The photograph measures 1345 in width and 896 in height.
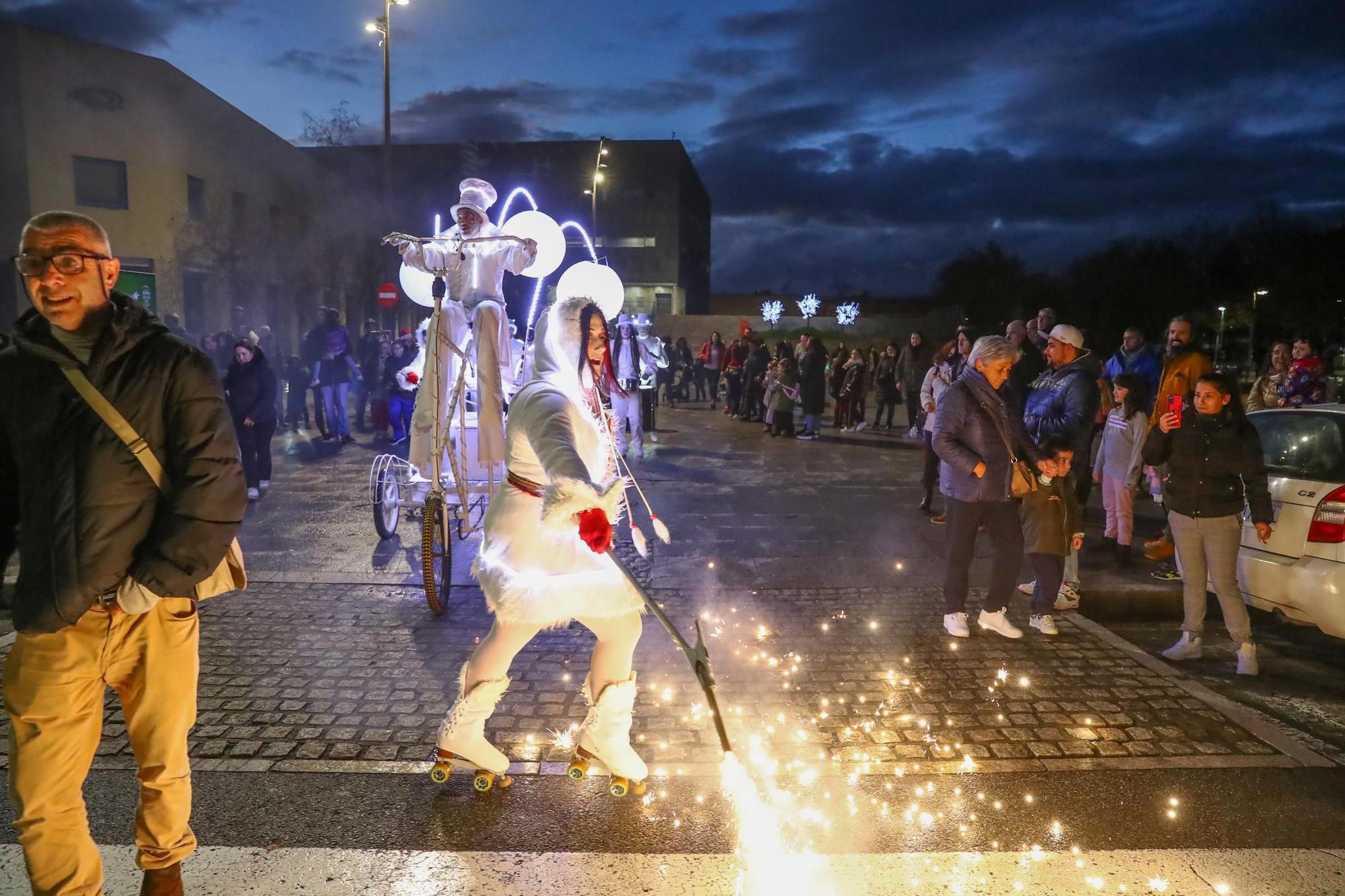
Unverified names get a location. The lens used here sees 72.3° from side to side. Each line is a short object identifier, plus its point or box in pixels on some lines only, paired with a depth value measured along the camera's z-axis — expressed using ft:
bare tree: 96.17
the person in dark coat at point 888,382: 59.26
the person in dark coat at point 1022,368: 27.94
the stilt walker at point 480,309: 20.70
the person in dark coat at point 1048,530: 18.37
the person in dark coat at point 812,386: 53.21
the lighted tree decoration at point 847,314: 133.49
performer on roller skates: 10.87
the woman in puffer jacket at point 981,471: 17.90
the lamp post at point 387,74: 68.69
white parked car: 16.61
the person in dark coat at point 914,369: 52.21
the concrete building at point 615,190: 171.73
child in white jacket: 23.07
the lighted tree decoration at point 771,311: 137.62
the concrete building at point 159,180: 75.92
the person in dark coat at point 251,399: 30.83
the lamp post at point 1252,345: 120.67
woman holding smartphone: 16.48
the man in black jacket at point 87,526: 8.18
